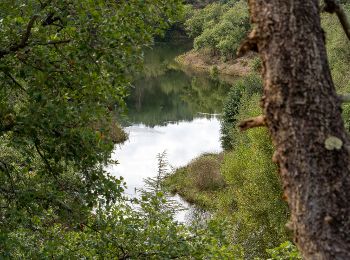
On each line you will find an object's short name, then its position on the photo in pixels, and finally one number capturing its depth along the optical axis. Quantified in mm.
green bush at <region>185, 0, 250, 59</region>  73625
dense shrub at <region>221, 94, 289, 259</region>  20016
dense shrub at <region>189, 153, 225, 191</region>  30719
